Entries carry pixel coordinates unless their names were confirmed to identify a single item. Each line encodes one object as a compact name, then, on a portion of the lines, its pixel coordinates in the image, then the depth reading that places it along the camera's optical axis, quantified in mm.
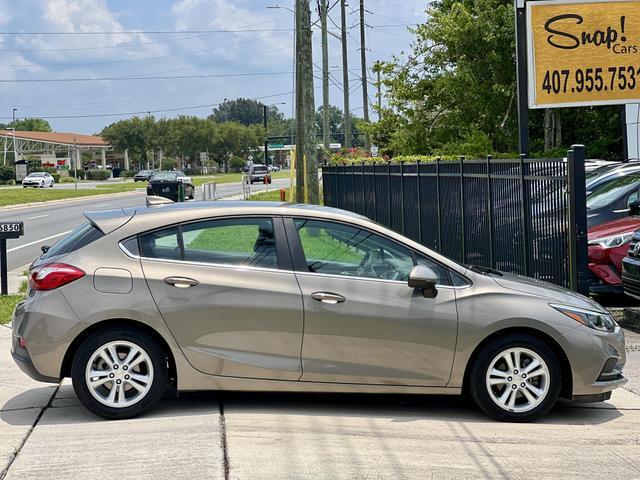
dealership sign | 11820
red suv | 10547
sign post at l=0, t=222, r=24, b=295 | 11781
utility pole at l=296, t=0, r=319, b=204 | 23078
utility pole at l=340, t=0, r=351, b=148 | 44438
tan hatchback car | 6027
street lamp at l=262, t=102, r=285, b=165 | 142250
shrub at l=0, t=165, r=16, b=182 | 93812
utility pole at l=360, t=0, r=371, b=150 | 51406
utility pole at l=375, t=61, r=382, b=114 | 27984
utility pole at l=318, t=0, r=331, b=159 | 38625
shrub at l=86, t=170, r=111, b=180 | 105625
